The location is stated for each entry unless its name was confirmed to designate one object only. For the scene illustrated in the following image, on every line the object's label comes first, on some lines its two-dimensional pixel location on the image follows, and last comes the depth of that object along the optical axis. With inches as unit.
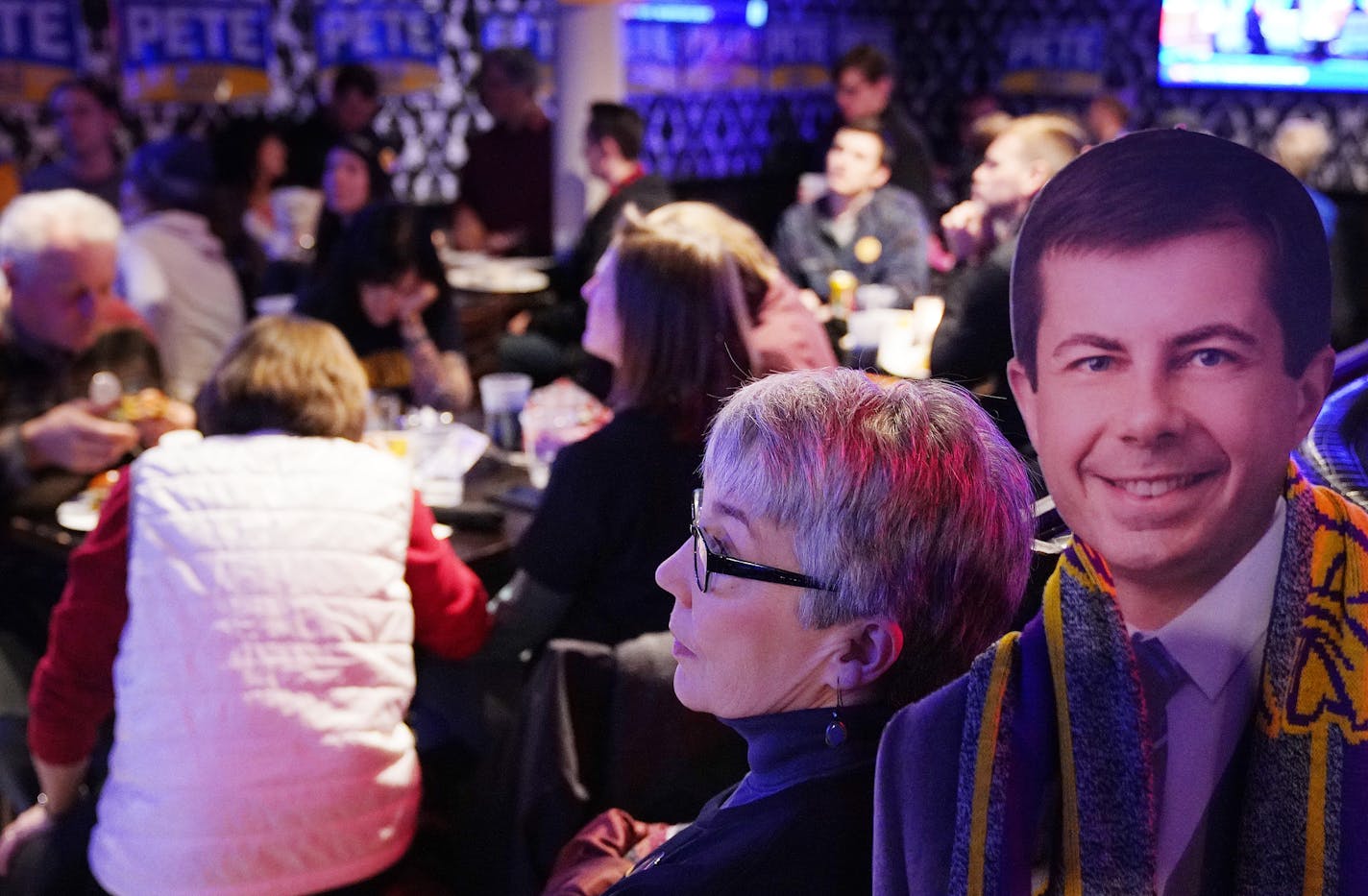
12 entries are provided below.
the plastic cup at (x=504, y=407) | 125.1
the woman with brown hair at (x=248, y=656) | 73.0
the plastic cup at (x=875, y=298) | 170.9
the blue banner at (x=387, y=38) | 267.6
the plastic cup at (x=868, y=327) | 145.5
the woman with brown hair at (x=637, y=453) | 84.2
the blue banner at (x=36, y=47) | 218.8
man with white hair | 106.3
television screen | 276.7
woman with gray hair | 46.1
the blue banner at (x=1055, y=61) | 334.0
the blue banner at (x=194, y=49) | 237.9
